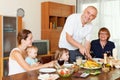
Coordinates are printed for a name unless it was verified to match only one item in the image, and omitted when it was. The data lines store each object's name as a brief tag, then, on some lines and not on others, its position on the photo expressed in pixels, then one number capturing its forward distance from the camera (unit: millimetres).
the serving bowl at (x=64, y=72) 1138
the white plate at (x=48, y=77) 1060
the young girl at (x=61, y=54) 1596
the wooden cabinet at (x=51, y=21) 2987
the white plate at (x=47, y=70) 1240
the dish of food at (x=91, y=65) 1383
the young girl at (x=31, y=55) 1604
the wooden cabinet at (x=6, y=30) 2323
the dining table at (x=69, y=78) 1120
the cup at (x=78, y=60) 1511
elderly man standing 1719
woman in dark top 2091
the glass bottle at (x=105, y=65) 1357
